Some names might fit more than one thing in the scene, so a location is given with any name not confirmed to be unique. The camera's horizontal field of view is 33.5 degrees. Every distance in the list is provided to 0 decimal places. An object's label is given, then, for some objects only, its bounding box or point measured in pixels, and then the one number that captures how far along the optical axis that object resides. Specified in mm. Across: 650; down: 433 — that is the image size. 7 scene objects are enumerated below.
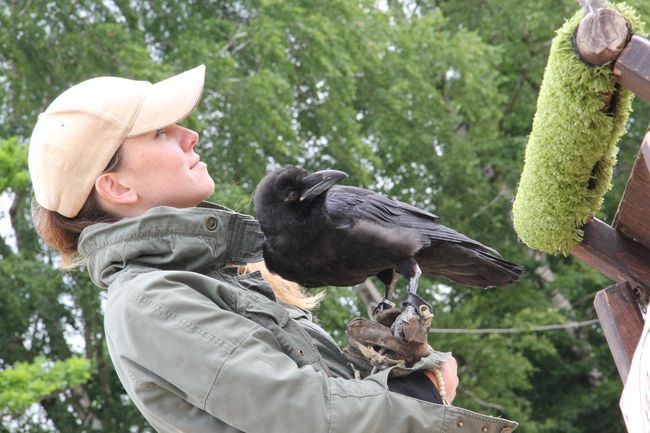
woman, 2674
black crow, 3703
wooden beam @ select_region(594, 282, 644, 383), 3537
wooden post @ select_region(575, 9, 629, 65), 2947
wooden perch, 3541
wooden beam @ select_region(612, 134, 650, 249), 3217
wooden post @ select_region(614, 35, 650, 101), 2866
